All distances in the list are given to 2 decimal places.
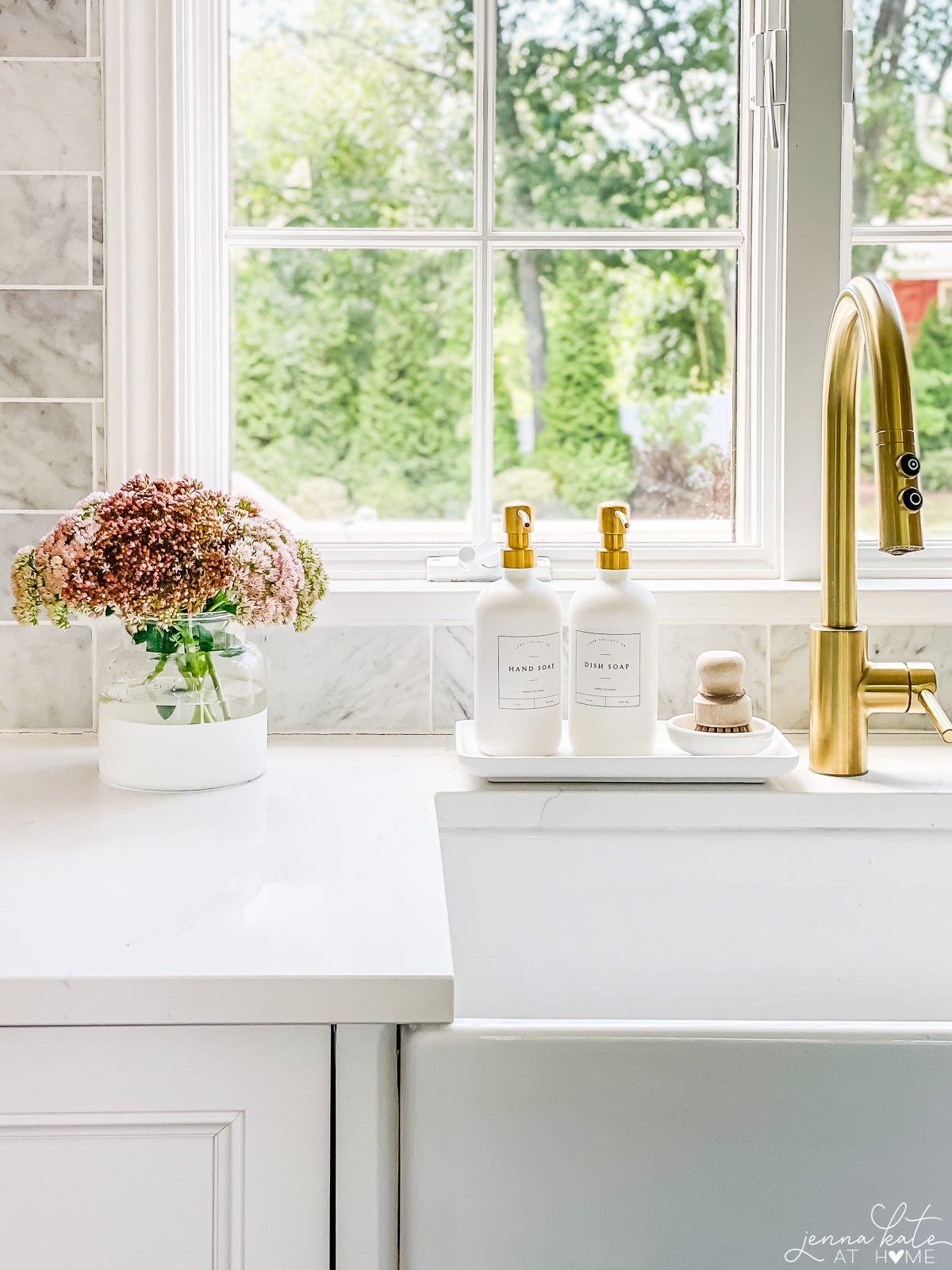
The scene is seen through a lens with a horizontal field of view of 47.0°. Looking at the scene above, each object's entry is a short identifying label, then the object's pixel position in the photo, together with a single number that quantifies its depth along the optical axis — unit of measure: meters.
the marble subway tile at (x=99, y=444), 1.26
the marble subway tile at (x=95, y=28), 1.23
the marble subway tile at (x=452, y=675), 1.30
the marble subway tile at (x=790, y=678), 1.30
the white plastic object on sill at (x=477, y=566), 1.29
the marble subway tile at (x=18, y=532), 1.27
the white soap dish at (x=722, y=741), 1.10
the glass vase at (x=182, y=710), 1.06
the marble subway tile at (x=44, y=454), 1.26
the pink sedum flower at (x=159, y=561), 0.98
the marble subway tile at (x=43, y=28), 1.22
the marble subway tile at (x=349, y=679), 1.30
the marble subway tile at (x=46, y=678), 1.28
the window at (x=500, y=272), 1.38
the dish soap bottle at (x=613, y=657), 1.06
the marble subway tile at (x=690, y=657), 1.30
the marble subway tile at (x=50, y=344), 1.25
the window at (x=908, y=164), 1.37
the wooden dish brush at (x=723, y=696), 1.10
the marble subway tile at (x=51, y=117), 1.23
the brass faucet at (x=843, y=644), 1.11
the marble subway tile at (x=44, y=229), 1.24
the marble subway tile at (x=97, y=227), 1.24
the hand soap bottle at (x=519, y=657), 1.06
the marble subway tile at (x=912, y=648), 1.30
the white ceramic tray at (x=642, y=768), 1.08
